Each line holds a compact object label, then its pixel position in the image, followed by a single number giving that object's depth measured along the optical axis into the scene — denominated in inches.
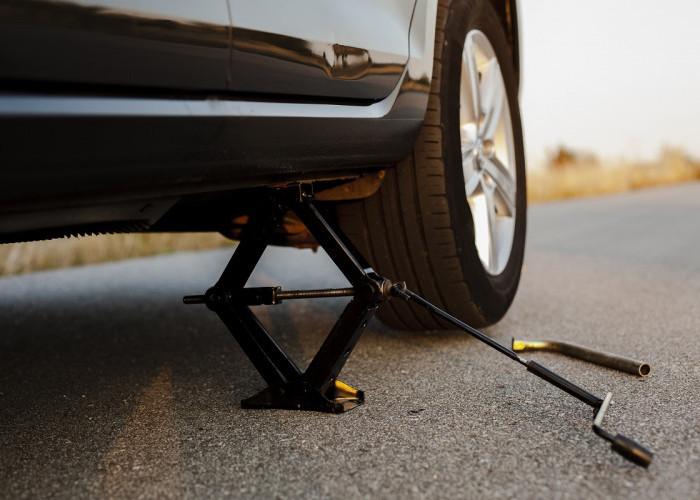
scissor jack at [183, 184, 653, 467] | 66.4
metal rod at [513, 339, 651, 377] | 73.9
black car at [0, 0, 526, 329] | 42.9
